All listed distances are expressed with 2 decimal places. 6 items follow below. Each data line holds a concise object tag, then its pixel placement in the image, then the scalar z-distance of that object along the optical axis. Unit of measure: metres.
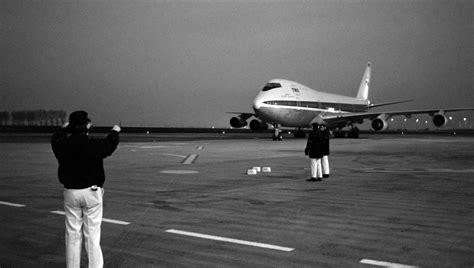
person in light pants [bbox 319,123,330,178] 13.95
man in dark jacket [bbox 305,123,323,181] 13.73
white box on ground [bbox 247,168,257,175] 15.55
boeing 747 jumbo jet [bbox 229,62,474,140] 44.38
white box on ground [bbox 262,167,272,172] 16.25
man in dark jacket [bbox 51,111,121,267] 4.90
